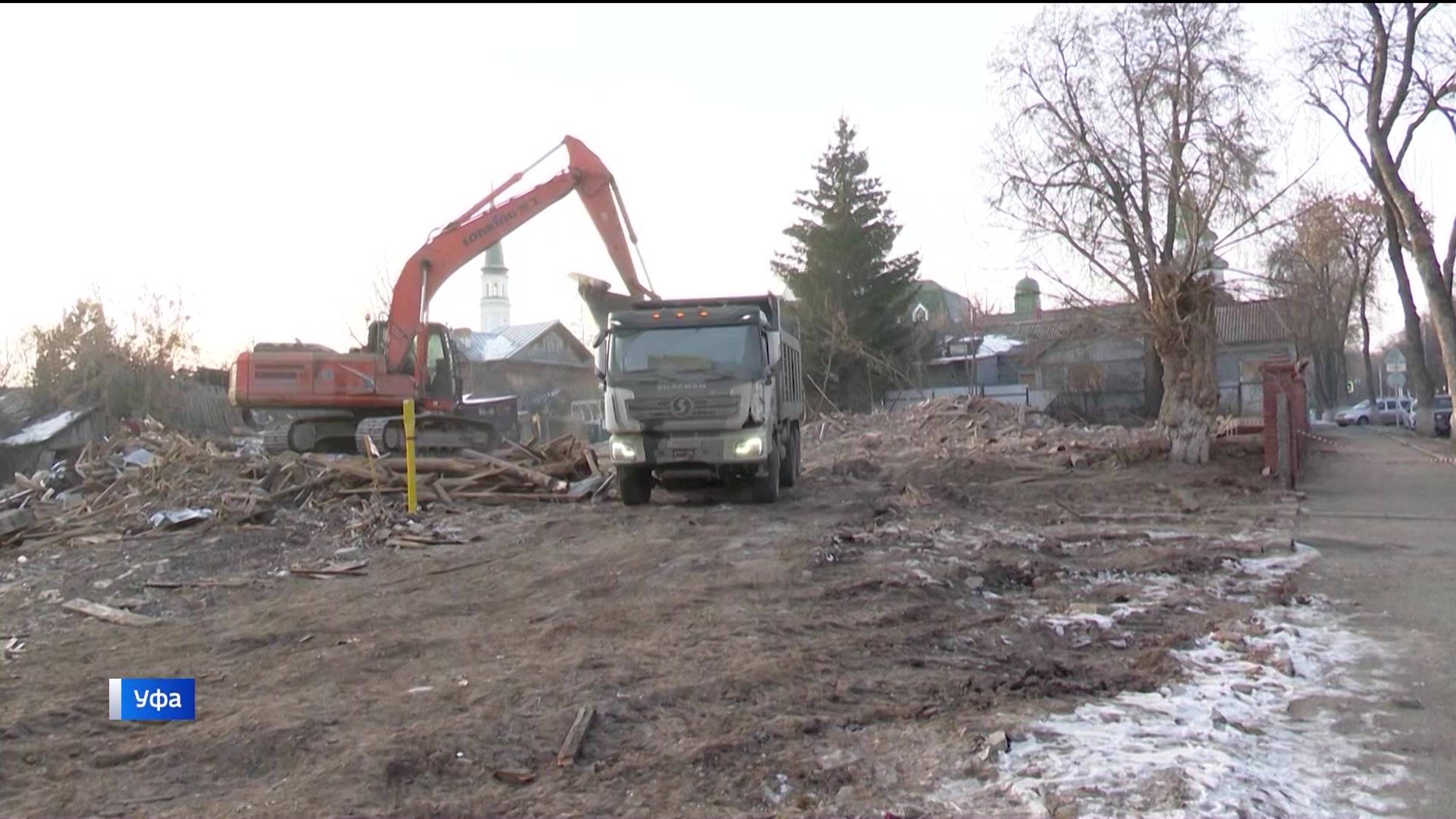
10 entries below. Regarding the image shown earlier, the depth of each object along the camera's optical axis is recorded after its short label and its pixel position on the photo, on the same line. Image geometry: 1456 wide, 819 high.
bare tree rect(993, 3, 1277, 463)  19.42
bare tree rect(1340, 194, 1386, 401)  37.38
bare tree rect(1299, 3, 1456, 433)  24.84
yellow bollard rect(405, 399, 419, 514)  13.71
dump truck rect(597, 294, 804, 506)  14.56
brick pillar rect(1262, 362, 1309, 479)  18.34
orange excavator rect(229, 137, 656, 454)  18.50
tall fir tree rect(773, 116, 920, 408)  46.41
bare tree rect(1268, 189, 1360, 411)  20.47
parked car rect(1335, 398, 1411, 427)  54.12
